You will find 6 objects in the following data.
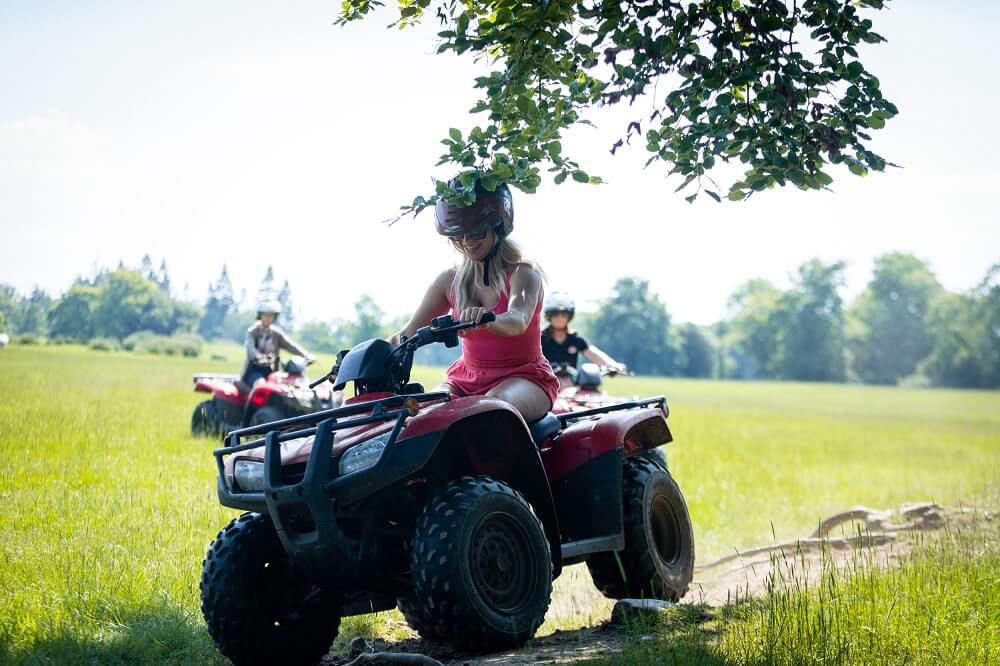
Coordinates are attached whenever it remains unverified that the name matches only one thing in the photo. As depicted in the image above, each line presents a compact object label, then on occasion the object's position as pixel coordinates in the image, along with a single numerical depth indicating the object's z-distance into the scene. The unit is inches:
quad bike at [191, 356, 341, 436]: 535.2
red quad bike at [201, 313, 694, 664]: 177.9
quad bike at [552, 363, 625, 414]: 439.2
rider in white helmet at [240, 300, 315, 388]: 579.2
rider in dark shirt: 465.7
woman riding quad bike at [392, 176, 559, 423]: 216.7
